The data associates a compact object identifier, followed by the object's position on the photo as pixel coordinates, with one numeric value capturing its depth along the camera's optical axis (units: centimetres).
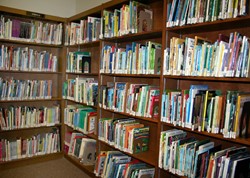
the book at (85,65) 307
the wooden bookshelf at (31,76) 308
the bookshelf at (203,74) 154
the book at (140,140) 223
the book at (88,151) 300
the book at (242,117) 143
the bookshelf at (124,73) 220
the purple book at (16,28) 304
